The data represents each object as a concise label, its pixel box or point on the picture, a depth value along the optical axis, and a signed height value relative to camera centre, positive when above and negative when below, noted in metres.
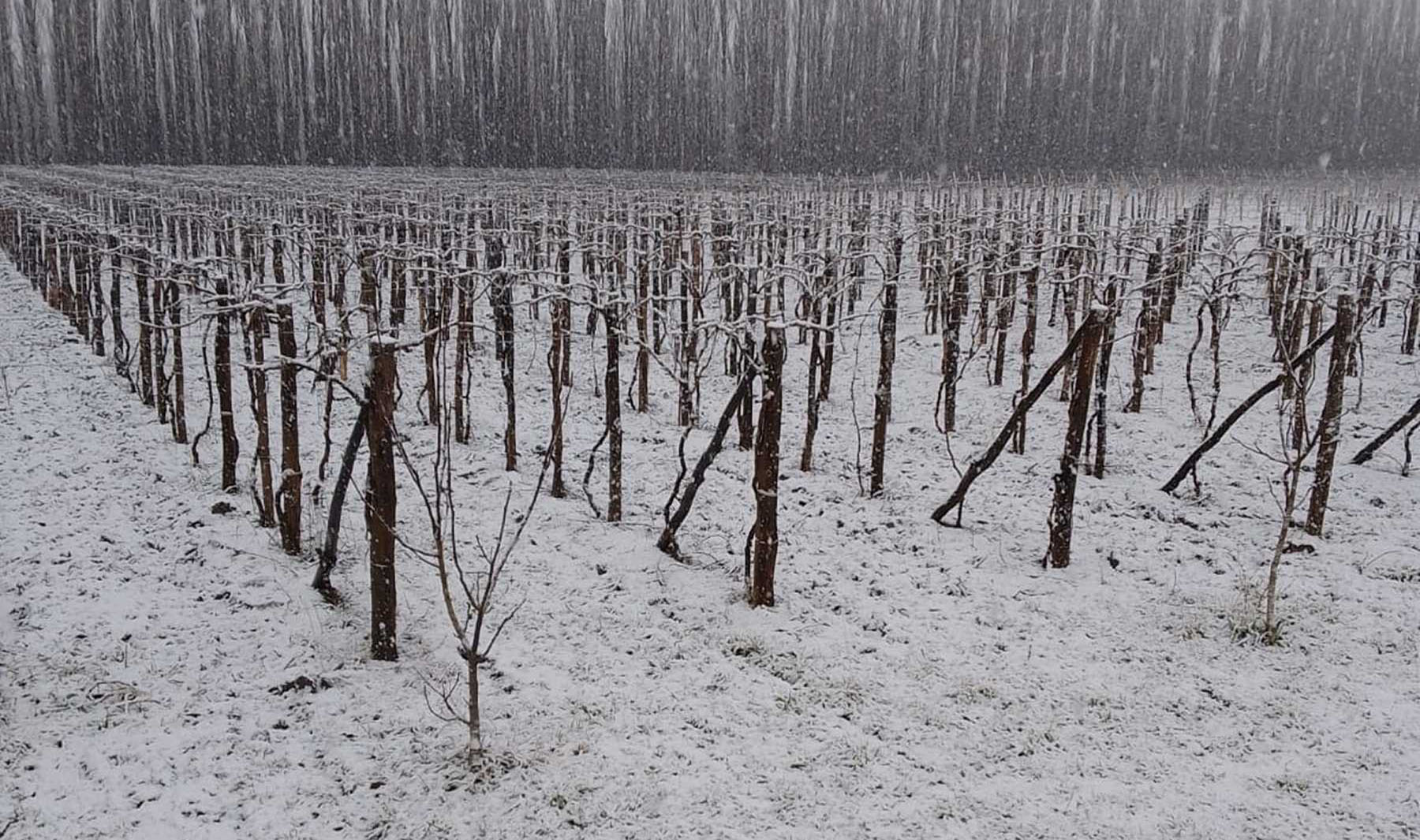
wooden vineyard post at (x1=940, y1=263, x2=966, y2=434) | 7.58 -0.89
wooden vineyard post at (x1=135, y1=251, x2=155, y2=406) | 8.00 -1.14
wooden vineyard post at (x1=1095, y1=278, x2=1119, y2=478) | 6.70 -1.17
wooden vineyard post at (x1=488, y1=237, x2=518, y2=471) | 6.98 -0.86
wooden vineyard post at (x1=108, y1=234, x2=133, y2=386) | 8.98 -1.12
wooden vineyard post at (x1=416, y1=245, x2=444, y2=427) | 7.41 -0.92
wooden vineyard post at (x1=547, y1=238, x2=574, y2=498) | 6.20 -0.85
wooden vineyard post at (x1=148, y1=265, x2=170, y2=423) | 7.68 -1.24
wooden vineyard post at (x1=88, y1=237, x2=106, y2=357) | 9.48 -0.82
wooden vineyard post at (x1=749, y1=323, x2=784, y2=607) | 4.82 -1.24
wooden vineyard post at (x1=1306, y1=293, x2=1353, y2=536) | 5.65 -1.05
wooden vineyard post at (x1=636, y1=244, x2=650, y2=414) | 8.45 -1.06
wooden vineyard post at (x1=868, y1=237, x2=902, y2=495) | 6.64 -1.09
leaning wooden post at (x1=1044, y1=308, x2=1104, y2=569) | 5.46 -1.18
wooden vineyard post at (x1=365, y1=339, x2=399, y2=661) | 4.09 -1.21
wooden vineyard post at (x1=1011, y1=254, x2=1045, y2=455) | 8.28 -0.86
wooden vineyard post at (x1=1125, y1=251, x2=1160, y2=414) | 7.70 -0.87
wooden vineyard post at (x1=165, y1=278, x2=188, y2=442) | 7.01 -1.30
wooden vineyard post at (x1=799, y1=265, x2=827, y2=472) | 6.95 -1.21
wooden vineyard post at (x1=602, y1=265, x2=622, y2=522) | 5.91 -1.12
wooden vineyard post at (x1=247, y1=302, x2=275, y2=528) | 5.71 -1.29
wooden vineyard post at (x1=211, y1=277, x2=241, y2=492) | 5.80 -1.07
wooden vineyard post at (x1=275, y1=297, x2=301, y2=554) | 5.37 -1.26
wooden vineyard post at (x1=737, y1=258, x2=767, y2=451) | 5.07 -0.87
